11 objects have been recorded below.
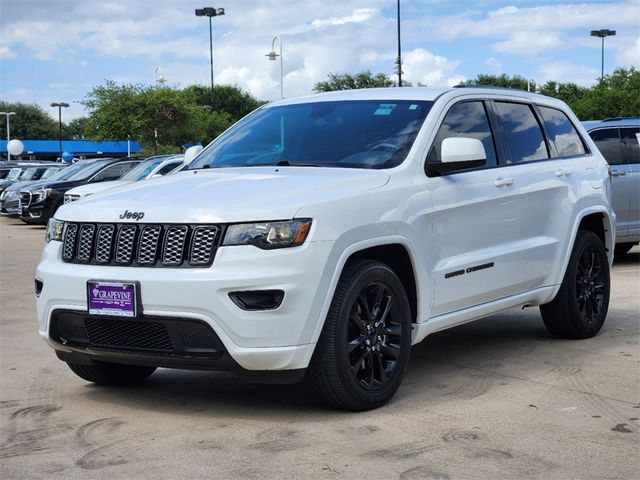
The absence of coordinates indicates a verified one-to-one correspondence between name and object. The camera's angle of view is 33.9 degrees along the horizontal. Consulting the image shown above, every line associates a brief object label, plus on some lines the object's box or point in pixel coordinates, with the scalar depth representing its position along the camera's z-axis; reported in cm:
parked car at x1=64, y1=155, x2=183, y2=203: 1912
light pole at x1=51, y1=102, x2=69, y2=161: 8031
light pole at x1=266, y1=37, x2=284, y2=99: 4603
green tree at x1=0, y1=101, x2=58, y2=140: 11762
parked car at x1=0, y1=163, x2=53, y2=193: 3206
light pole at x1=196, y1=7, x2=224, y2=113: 5750
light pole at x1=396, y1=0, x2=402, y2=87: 4312
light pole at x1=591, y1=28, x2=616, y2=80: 7650
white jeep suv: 520
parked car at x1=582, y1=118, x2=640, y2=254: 1297
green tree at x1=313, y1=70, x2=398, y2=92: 7012
